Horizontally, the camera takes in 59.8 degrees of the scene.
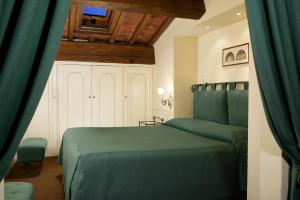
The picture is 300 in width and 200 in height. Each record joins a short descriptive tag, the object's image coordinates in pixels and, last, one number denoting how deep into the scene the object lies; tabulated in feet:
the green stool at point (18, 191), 6.60
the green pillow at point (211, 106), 12.11
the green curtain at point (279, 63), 4.49
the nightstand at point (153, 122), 17.88
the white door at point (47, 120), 16.28
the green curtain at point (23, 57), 3.25
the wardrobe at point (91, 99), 16.51
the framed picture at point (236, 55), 11.56
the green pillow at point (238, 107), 10.63
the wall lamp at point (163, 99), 16.05
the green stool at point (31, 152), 13.14
